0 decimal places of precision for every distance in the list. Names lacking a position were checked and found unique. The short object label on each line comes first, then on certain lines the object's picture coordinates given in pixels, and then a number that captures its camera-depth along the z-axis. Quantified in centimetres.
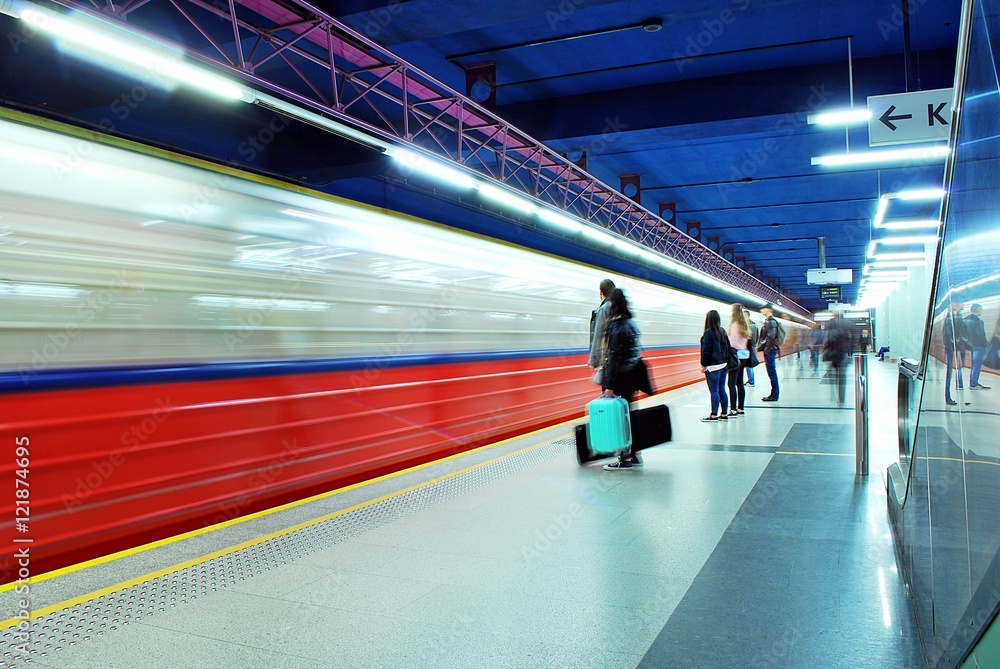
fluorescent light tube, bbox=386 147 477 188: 691
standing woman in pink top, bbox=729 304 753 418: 945
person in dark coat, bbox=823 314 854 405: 1030
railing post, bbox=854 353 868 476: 532
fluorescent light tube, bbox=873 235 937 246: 1597
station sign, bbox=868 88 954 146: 677
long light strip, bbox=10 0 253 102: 371
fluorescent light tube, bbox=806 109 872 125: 720
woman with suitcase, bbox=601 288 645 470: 571
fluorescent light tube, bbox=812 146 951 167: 854
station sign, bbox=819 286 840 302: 2735
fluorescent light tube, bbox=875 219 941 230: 1362
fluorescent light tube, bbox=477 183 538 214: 818
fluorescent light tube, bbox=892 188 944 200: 1161
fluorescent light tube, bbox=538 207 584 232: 953
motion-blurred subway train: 334
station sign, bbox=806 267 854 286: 2178
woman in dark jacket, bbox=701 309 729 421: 851
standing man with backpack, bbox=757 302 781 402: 1200
